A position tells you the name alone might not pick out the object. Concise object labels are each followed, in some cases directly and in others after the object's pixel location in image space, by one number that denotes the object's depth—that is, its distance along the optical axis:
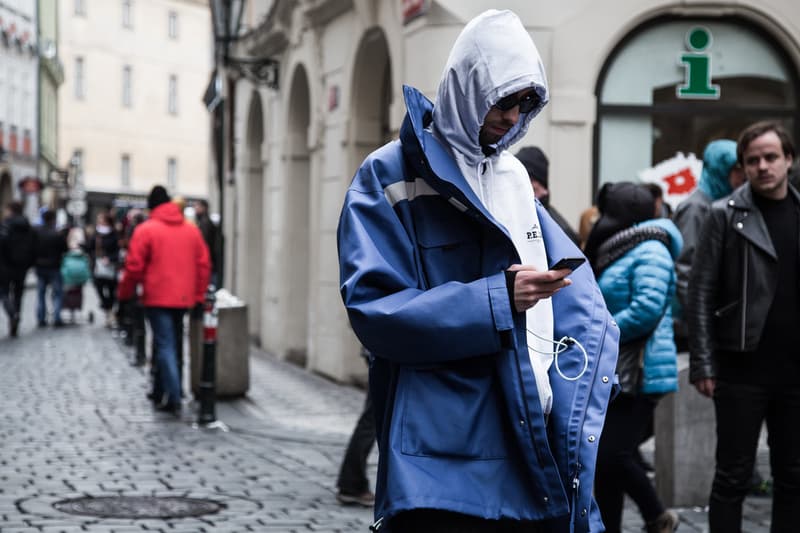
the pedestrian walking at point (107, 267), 23.92
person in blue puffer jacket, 6.00
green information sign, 12.20
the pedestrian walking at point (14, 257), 21.75
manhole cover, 7.43
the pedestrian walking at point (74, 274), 24.22
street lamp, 12.02
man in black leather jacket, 5.65
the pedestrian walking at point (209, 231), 17.91
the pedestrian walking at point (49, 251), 23.11
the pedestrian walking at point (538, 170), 6.61
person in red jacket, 12.06
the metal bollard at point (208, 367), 11.10
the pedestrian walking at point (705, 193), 8.17
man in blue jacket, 3.28
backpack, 24.19
